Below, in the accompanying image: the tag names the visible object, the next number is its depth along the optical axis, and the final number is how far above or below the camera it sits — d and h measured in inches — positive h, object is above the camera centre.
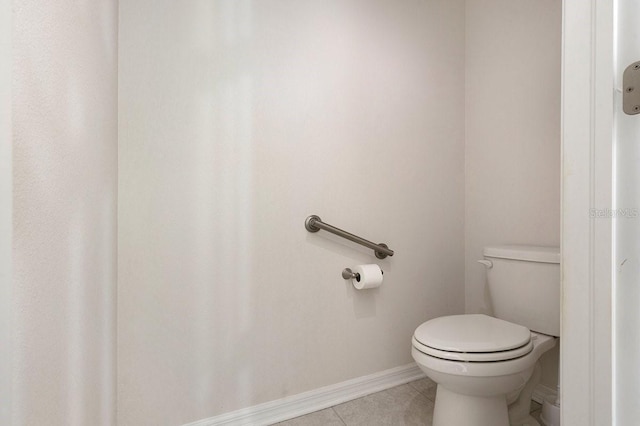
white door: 20.5 -1.4
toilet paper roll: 58.9 -11.7
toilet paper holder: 60.4 -11.6
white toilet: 43.1 -18.4
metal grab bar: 57.9 -3.5
